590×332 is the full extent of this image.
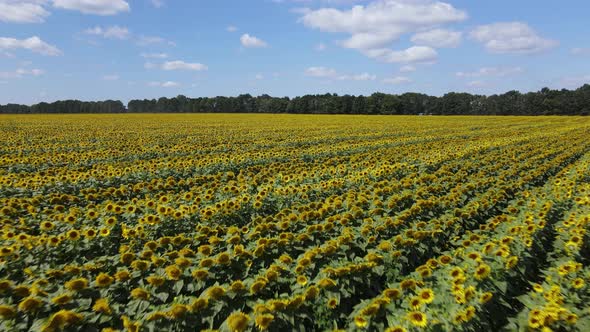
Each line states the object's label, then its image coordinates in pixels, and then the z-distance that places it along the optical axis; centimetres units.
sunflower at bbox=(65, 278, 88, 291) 351
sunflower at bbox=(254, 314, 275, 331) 307
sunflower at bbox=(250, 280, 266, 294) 364
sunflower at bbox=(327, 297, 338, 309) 358
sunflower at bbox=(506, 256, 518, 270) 420
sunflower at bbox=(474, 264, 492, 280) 387
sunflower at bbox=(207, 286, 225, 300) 340
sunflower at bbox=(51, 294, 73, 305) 326
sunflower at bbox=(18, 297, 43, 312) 319
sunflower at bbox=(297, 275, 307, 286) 376
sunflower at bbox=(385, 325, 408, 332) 304
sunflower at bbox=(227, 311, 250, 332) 304
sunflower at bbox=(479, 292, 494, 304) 351
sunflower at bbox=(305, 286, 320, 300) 358
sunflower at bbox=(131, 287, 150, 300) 339
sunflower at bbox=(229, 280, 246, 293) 355
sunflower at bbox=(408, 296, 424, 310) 340
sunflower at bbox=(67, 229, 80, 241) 482
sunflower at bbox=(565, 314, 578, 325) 326
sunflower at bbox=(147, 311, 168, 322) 307
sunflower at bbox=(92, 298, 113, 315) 322
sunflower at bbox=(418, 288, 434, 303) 347
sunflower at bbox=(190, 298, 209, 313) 324
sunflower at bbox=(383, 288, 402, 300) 356
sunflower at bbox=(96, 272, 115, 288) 367
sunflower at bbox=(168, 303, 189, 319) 313
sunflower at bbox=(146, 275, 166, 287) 363
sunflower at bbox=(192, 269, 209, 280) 386
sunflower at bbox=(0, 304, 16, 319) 307
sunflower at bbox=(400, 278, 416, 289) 372
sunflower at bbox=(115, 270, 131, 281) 385
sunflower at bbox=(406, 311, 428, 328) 314
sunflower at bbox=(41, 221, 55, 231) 512
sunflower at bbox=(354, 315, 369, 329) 326
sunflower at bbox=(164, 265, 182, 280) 378
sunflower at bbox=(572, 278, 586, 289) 385
